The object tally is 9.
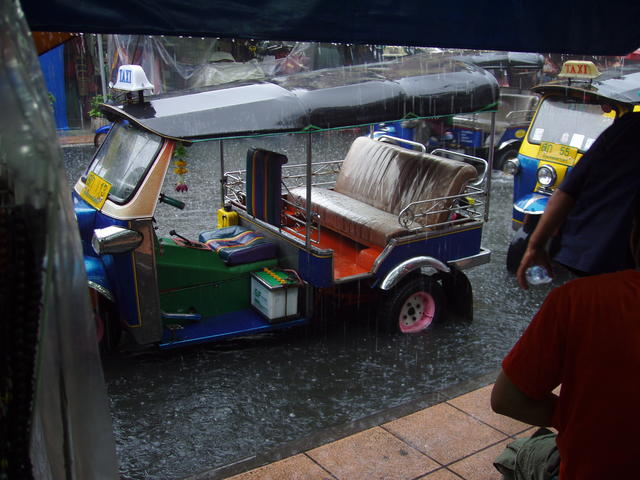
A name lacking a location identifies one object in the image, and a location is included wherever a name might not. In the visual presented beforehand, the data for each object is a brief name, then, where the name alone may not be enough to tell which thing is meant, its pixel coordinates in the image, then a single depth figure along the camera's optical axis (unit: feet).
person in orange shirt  5.54
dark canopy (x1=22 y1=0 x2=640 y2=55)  6.55
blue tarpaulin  47.26
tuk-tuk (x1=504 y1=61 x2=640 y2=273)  24.95
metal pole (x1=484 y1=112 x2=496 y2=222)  19.30
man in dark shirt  6.75
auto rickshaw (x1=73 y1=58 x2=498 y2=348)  16.03
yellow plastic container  20.74
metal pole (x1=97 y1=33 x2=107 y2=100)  43.55
